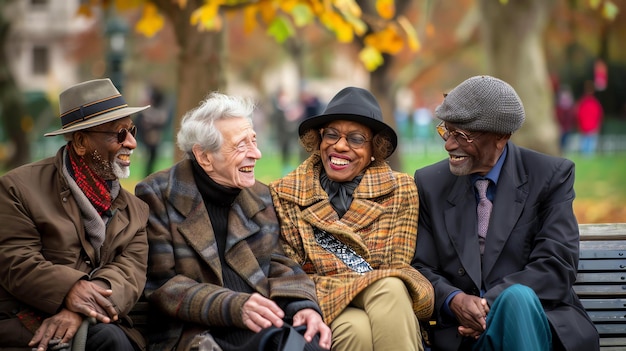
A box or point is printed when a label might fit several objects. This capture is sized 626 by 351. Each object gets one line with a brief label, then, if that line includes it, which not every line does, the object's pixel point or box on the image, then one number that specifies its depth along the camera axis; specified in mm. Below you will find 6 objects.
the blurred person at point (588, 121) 42271
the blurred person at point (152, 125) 29945
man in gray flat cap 7756
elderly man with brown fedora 7057
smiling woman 7639
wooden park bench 8528
